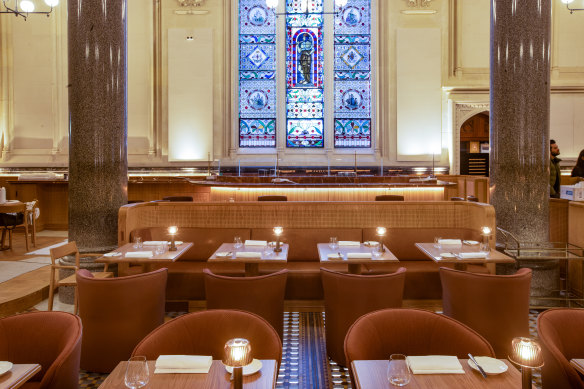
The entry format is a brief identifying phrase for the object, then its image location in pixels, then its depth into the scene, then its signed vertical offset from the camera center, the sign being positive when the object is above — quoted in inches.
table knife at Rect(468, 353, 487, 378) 73.7 -32.1
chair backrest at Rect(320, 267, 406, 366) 134.0 -36.5
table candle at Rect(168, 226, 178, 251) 178.2 -27.1
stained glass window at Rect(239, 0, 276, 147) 482.3 +123.3
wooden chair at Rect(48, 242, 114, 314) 168.1 -35.4
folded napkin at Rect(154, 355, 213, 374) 75.8 -32.2
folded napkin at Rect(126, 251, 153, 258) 166.6 -29.6
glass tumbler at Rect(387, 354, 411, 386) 69.2 -30.0
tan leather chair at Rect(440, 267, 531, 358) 131.2 -38.2
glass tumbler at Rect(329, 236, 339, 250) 181.8 -28.1
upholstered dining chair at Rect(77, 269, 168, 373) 132.7 -41.8
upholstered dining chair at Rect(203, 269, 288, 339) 133.8 -35.4
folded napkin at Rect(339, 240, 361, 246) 186.7 -28.4
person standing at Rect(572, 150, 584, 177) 279.4 +4.1
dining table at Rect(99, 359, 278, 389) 71.5 -33.4
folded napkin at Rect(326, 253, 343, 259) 164.6 -29.8
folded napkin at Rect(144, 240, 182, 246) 185.2 -28.0
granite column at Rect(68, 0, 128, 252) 204.1 +24.7
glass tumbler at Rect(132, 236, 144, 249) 180.4 -27.7
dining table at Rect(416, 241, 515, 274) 159.5 -29.5
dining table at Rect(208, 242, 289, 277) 163.0 -30.0
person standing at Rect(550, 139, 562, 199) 249.3 +2.1
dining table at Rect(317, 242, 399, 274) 161.9 -29.9
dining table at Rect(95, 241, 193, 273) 163.5 -29.9
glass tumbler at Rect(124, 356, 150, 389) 68.0 -30.2
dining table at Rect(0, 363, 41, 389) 74.0 -34.1
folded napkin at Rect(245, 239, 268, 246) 184.1 -27.9
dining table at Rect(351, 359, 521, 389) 71.1 -33.2
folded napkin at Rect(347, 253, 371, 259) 164.7 -29.5
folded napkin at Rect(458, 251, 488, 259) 161.9 -29.0
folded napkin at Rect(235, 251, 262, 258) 165.9 -29.4
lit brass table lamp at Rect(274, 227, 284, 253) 176.3 -25.1
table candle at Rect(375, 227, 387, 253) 176.4 -24.9
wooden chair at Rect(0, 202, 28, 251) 271.3 -26.7
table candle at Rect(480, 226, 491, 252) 172.1 -25.4
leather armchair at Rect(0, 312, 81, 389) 90.7 -32.9
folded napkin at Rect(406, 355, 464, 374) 75.1 -32.2
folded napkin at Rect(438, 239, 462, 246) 183.5 -27.4
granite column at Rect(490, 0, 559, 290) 197.5 +26.2
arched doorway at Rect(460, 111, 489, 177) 479.5 +30.7
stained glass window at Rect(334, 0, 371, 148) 483.2 +108.1
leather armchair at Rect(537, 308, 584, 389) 81.4 -33.4
